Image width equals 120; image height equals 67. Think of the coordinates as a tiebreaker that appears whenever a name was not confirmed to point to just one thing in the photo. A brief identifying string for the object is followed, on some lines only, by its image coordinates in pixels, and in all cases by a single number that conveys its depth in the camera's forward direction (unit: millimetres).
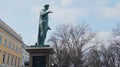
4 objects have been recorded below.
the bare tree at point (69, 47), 36250
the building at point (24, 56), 54119
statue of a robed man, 11820
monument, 11102
